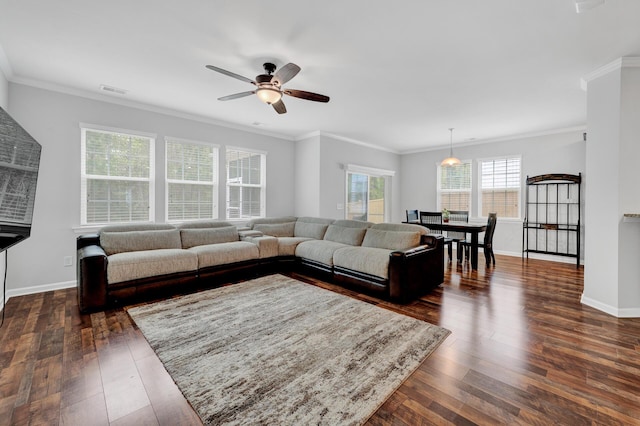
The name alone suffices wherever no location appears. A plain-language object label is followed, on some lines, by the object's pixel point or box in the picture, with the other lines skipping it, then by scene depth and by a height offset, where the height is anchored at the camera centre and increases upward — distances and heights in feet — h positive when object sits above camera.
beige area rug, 5.38 -3.70
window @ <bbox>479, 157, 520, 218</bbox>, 20.47 +1.92
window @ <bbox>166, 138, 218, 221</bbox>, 15.57 +1.75
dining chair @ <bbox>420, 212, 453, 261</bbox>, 19.03 -0.46
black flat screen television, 6.12 +0.68
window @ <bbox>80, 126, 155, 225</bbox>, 13.14 +1.63
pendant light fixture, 18.70 +3.38
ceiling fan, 8.80 +4.29
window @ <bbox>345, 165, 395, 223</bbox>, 22.41 +1.52
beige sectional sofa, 10.52 -2.07
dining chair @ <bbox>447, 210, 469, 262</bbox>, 17.67 -0.50
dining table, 15.62 -1.03
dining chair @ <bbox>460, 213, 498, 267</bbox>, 16.40 -1.55
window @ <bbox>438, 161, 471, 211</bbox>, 22.81 +2.09
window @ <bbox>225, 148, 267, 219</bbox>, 18.10 +1.81
